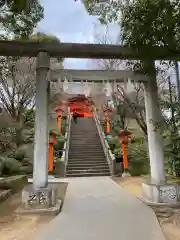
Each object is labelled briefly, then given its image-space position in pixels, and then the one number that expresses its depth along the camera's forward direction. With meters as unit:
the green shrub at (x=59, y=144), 12.91
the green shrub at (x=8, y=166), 10.09
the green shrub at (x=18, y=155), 11.51
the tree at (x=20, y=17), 4.52
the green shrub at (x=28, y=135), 13.07
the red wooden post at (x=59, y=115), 15.20
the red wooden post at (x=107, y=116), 15.36
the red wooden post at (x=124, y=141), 10.37
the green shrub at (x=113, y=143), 12.93
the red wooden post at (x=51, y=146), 10.68
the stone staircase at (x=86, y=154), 10.63
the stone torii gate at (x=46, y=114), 4.68
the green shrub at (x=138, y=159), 10.34
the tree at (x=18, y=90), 12.00
